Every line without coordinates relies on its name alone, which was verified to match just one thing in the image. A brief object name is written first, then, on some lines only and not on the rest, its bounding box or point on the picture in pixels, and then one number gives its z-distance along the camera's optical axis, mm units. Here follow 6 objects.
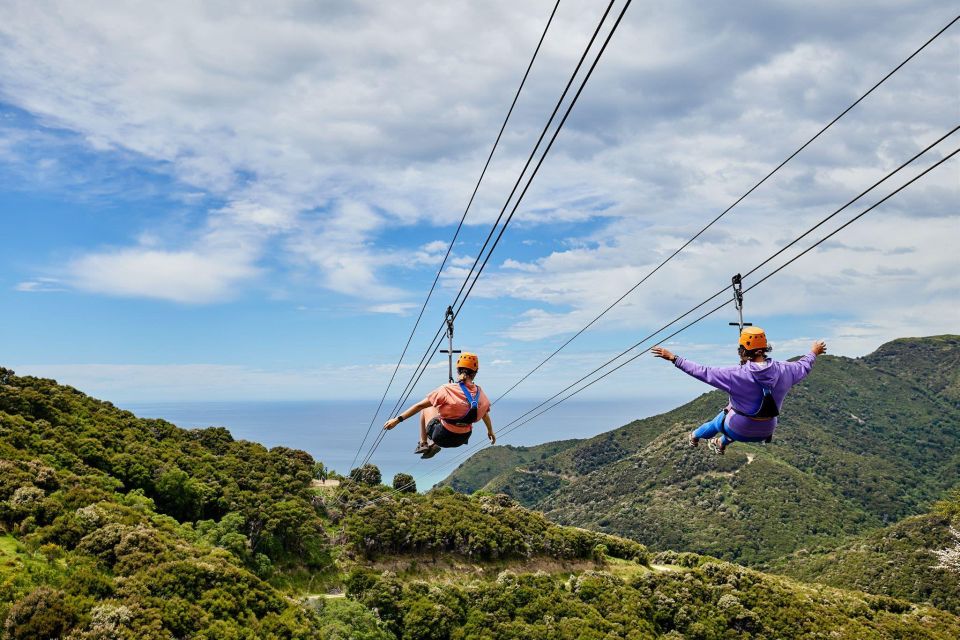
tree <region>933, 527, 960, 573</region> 69369
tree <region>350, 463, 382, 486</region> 63106
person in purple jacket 8398
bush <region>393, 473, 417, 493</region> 67875
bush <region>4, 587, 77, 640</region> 21839
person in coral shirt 11055
